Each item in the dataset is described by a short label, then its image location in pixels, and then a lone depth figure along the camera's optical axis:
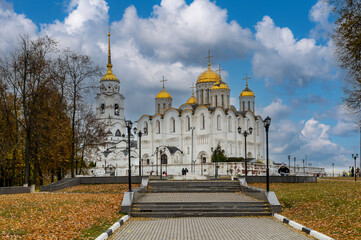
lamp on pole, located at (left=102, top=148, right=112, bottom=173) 82.04
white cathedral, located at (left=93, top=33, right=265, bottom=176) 72.25
